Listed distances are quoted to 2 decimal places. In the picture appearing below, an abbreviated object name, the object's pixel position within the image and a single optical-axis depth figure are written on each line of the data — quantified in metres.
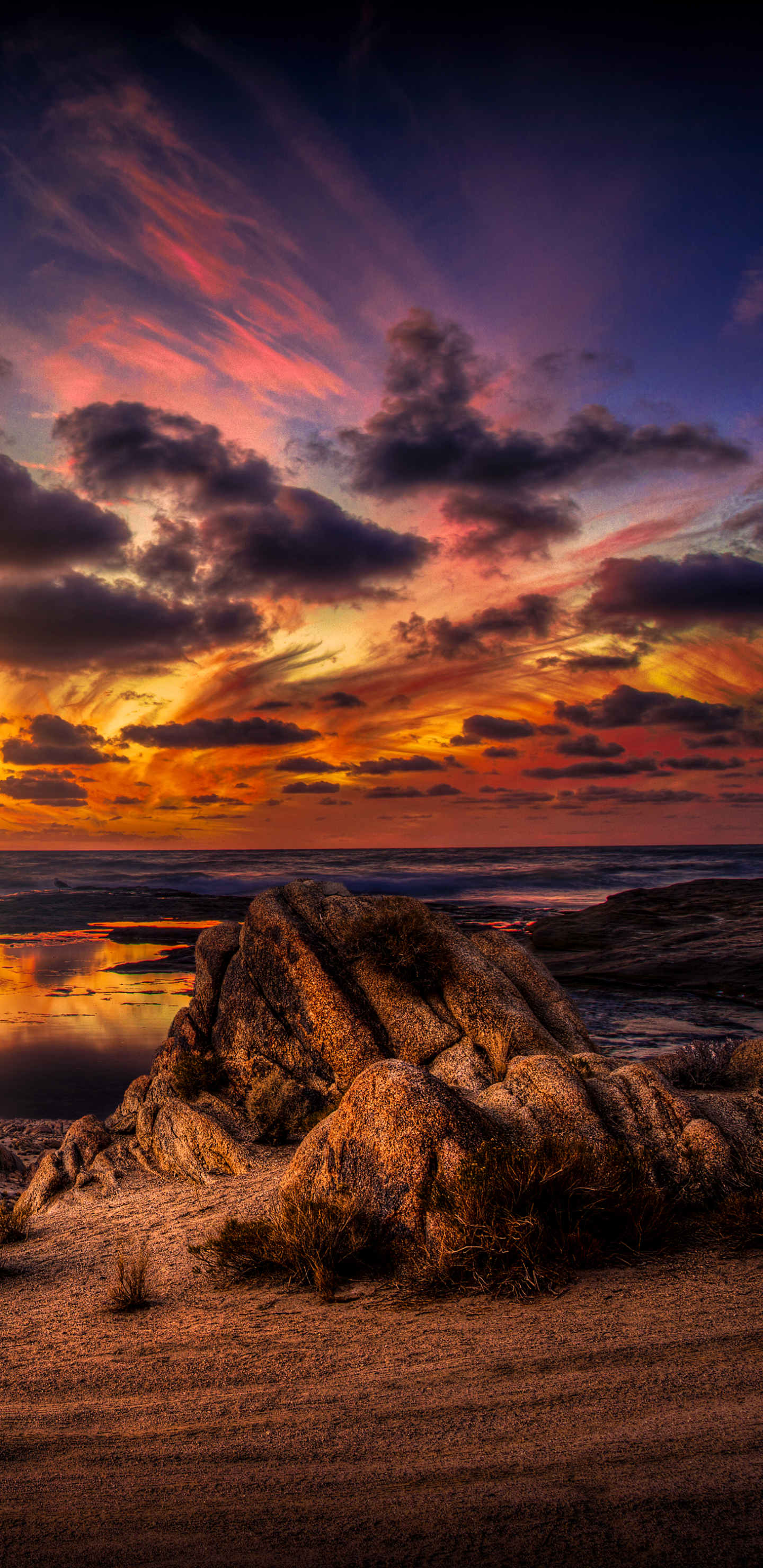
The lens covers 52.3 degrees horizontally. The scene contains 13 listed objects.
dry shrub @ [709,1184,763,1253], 5.88
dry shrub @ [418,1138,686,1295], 5.55
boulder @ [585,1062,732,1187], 6.54
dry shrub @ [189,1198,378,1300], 5.86
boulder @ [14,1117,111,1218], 11.05
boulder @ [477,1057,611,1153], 6.76
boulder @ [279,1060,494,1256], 6.03
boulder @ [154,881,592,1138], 10.66
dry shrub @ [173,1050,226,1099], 11.73
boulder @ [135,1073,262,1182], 10.40
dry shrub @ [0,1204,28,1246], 8.51
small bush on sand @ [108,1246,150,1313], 5.93
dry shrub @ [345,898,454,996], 11.21
